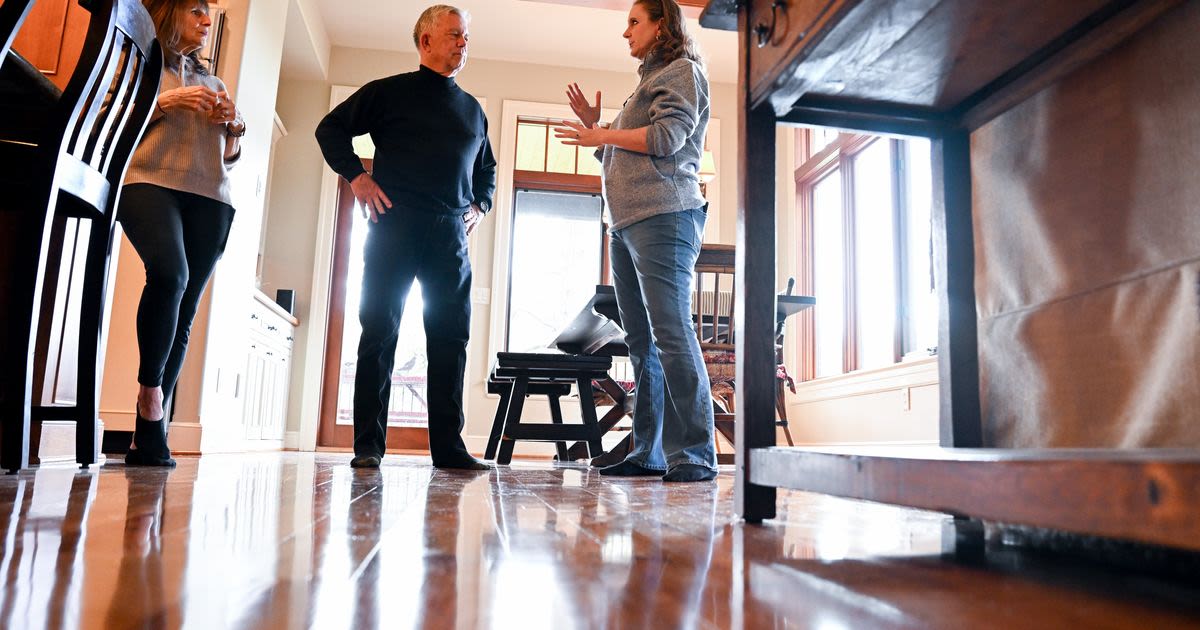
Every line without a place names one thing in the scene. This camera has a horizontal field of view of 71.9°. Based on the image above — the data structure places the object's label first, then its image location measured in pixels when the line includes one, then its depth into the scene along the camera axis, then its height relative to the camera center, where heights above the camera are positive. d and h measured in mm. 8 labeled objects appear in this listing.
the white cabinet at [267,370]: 4555 +217
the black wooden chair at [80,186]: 1492 +408
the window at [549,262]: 6141 +1158
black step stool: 3109 +123
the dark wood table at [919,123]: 618 +388
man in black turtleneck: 2256 +552
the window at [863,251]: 4719 +1133
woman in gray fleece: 1897 +500
